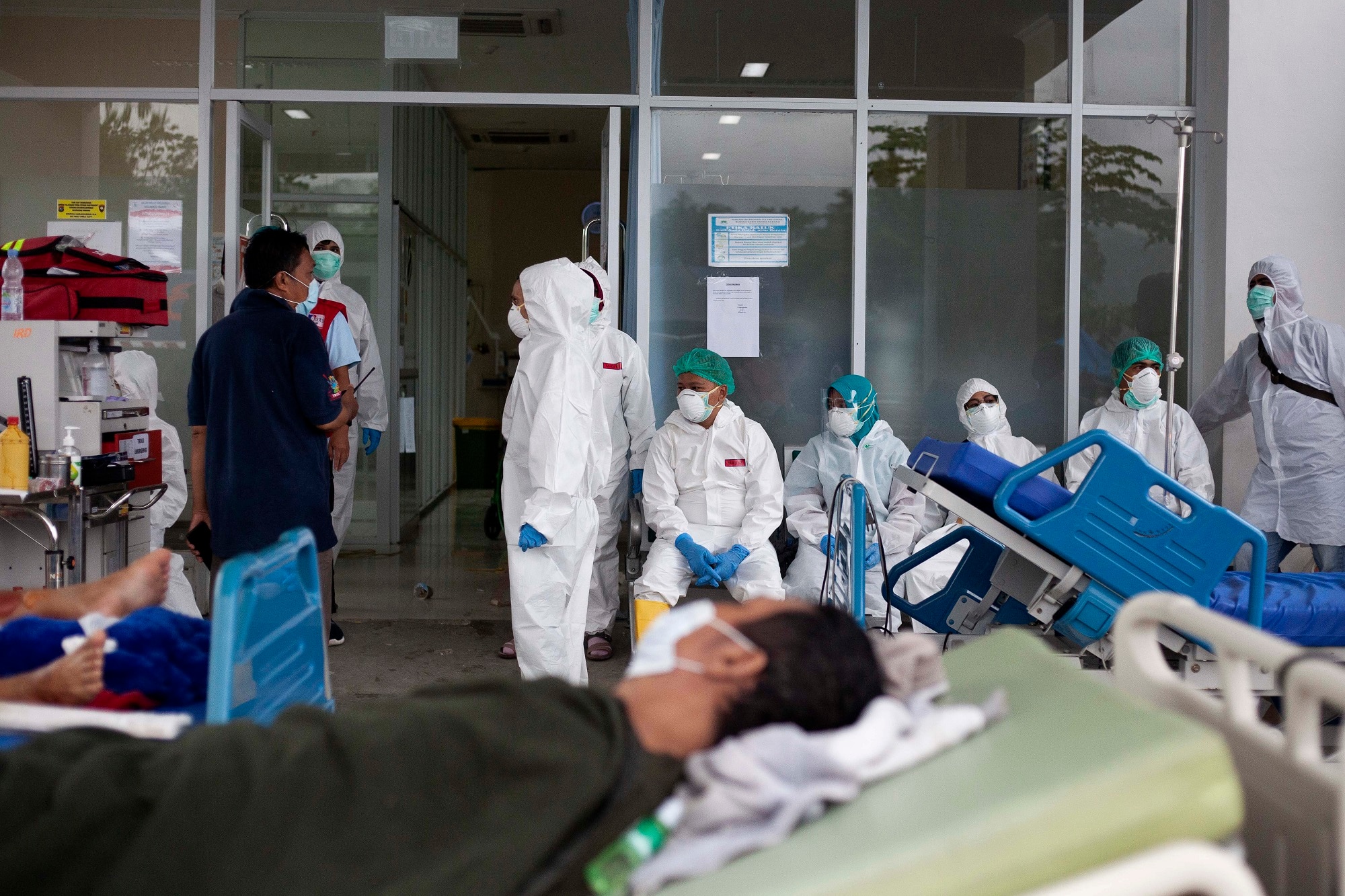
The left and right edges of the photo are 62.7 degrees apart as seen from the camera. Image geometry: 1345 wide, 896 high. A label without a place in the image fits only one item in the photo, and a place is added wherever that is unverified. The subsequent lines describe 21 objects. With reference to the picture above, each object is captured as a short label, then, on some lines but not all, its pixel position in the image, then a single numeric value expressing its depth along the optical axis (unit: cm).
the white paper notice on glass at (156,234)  507
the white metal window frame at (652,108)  495
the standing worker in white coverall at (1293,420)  439
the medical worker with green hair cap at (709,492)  418
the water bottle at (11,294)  350
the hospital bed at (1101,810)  122
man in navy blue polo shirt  335
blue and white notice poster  504
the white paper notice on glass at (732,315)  506
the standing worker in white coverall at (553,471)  383
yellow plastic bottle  325
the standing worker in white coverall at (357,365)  554
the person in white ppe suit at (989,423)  485
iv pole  388
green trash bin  993
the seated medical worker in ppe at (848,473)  433
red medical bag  359
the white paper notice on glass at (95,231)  508
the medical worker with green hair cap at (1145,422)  462
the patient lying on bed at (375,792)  133
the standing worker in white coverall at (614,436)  474
